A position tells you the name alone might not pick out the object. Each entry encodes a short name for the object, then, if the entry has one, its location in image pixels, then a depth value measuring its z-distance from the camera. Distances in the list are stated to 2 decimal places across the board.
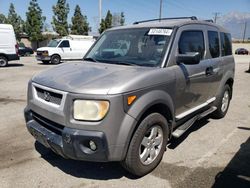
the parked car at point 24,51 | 20.47
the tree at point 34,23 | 27.98
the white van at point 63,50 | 13.71
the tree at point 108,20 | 29.49
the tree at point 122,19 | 34.79
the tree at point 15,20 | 35.65
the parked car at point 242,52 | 36.19
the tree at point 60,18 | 29.49
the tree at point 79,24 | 32.23
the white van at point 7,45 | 11.55
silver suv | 2.03
